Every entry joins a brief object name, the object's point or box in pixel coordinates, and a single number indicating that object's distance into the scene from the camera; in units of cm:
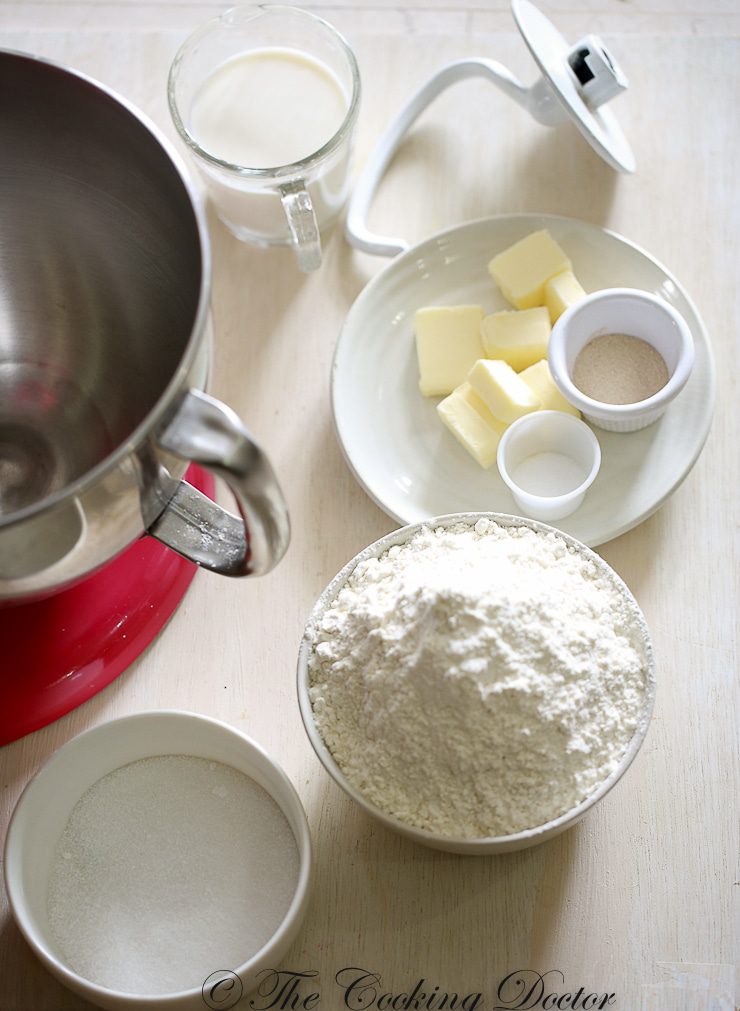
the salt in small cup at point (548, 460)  93
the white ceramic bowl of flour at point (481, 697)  73
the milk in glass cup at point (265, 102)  104
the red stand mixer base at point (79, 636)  90
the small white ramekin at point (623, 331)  91
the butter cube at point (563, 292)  99
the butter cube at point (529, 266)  100
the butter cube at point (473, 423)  96
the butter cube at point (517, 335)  98
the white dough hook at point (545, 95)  98
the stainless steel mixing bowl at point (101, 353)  66
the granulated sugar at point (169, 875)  81
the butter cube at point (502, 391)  94
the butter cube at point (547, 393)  97
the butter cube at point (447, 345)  100
